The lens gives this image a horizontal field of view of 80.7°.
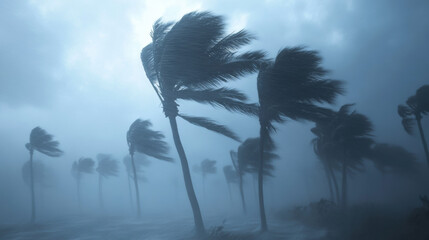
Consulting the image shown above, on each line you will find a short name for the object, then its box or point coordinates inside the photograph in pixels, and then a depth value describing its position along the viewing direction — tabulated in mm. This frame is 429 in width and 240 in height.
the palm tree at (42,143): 26103
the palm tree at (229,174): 44756
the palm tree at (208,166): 58938
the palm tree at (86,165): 49562
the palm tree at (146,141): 14281
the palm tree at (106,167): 47438
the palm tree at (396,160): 31125
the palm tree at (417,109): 18172
